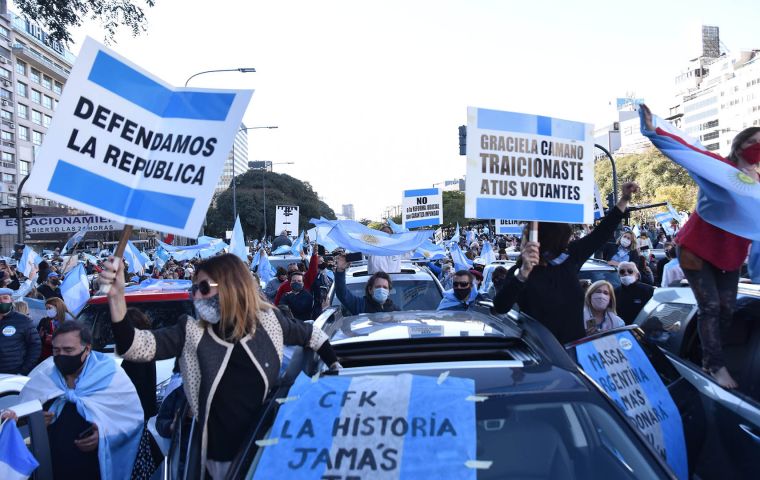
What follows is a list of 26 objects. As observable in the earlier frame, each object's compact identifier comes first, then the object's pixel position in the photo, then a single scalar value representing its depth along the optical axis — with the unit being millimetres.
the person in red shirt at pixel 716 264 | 3777
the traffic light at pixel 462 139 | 17541
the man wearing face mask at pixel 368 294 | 7133
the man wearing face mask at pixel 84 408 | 4145
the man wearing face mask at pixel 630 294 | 7996
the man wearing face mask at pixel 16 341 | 7133
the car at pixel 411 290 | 8883
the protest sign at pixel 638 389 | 3330
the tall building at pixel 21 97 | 79000
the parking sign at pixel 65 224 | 16969
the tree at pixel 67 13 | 9914
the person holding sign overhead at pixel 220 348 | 2963
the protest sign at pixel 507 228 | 18844
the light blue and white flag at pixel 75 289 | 9258
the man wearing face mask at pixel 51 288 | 12644
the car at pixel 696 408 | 3234
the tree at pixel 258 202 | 78562
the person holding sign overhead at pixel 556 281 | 4016
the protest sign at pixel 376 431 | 2355
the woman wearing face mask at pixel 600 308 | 5977
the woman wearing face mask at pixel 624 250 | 12484
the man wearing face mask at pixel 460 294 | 6732
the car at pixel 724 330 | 4082
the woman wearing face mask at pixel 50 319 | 8078
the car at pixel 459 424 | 2385
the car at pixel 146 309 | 7387
